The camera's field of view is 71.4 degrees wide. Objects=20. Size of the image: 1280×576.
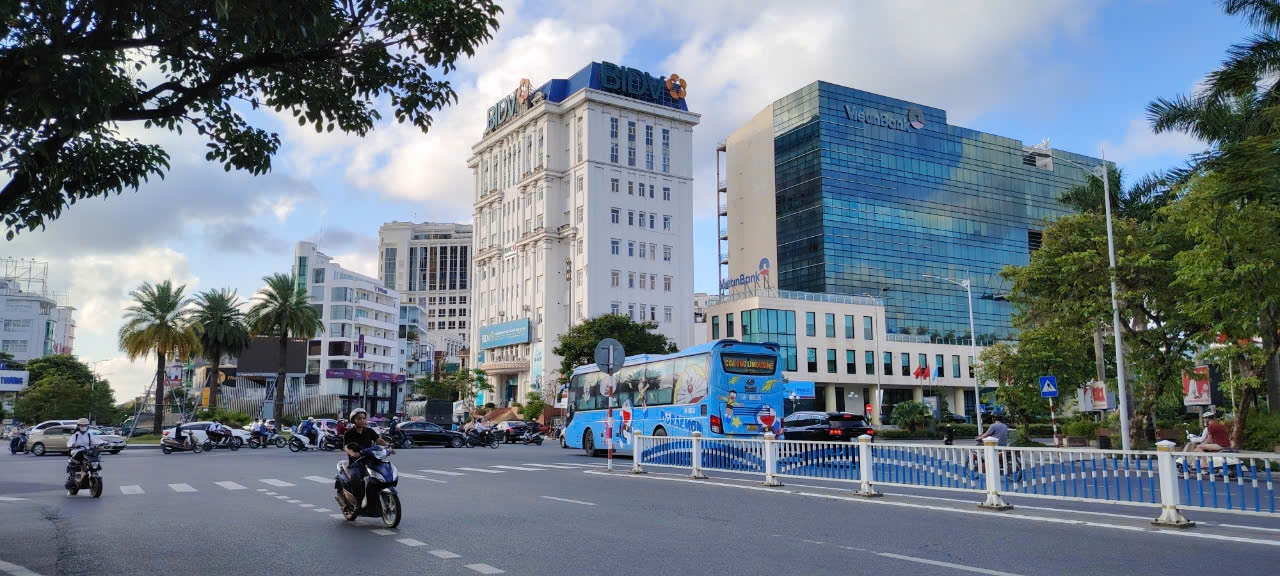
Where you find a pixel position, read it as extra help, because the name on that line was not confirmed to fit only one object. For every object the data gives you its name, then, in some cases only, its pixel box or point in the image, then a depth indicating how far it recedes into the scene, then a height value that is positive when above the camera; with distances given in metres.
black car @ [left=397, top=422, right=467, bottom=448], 43.25 -1.76
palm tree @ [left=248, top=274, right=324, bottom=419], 59.72 +5.76
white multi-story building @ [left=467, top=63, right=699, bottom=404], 86.44 +18.27
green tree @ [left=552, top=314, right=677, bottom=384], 69.06 +4.77
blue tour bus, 25.73 +0.21
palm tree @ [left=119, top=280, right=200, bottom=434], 55.09 +4.38
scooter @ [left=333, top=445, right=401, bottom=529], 11.26 -1.15
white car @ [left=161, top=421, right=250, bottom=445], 39.28 -1.46
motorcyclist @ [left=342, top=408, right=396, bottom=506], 11.46 -0.56
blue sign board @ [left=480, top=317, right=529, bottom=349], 88.00 +6.60
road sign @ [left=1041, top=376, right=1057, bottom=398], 29.58 +0.44
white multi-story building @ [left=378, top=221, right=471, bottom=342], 187.25 +26.78
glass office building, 92.44 +21.41
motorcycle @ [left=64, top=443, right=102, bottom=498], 16.44 -1.41
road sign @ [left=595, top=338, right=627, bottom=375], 22.52 +1.07
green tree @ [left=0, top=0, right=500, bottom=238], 7.24 +3.19
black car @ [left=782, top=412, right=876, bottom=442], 35.06 -1.10
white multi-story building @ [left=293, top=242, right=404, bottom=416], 108.19 +8.24
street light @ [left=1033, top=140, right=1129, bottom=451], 27.16 +1.38
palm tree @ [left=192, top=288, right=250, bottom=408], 61.25 +5.05
